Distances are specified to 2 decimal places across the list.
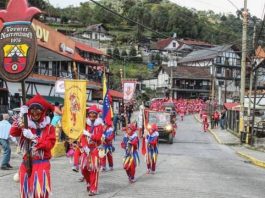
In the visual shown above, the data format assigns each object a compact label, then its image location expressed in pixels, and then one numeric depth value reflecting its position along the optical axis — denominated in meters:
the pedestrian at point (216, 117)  51.28
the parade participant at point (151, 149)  15.92
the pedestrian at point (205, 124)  46.75
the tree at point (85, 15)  133.88
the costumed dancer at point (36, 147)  7.91
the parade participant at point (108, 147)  15.41
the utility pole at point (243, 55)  32.69
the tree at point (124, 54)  101.25
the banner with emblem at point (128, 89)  37.88
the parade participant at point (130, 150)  13.65
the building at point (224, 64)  98.69
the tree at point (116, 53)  95.81
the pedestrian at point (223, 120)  48.59
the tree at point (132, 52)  102.69
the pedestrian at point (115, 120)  34.72
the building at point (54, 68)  20.27
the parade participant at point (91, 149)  11.30
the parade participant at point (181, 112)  65.56
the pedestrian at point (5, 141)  15.20
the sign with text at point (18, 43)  8.09
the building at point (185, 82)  93.00
